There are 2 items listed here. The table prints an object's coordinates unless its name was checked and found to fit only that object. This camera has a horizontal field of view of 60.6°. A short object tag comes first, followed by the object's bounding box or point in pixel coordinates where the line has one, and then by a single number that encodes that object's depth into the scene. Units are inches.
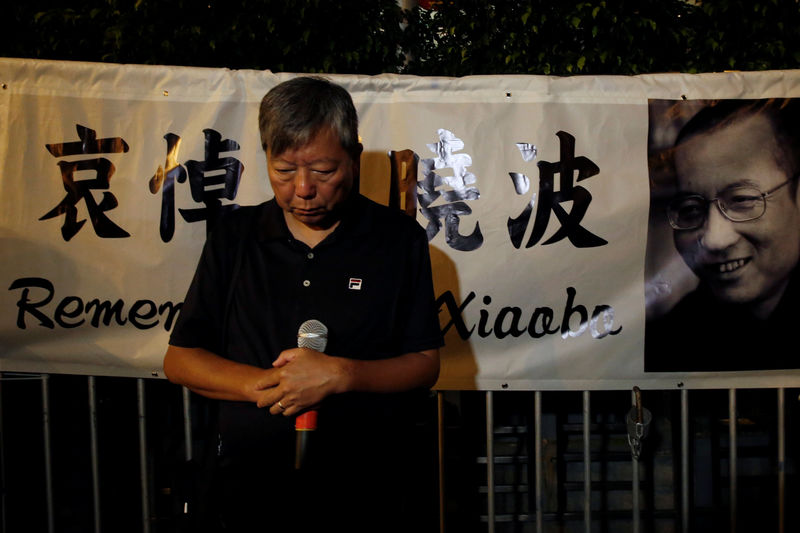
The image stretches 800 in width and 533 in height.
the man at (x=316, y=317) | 72.3
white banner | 128.0
